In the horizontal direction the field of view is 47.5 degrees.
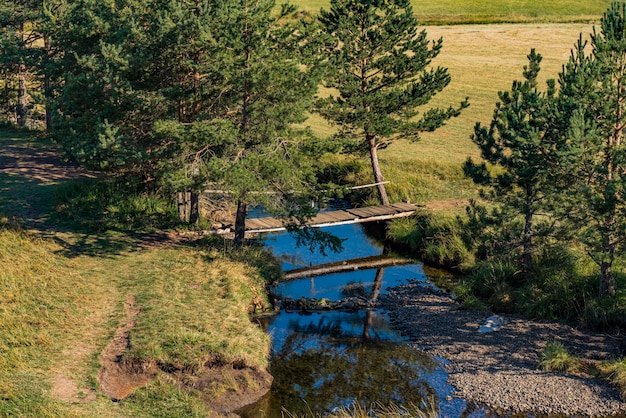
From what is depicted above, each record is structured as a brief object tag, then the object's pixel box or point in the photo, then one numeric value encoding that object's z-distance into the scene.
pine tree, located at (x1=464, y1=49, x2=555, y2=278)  22.98
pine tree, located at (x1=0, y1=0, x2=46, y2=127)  38.97
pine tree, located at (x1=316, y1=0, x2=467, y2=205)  33.06
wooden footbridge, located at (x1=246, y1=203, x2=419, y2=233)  31.02
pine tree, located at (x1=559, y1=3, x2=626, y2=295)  21.27
